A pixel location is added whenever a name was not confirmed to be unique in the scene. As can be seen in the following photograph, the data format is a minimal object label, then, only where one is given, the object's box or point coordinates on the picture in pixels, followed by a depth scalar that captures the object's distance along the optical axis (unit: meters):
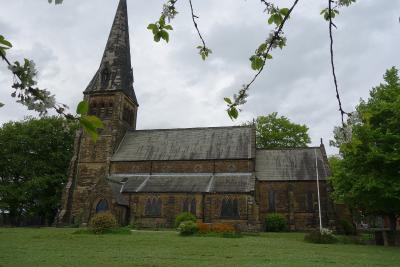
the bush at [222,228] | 25.18
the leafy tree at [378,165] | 21.47
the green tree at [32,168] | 45.72
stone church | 35.03
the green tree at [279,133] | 51.19
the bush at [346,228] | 33.54
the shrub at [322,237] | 22.30
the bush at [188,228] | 24.89
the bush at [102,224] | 25.50
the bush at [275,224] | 34.59
